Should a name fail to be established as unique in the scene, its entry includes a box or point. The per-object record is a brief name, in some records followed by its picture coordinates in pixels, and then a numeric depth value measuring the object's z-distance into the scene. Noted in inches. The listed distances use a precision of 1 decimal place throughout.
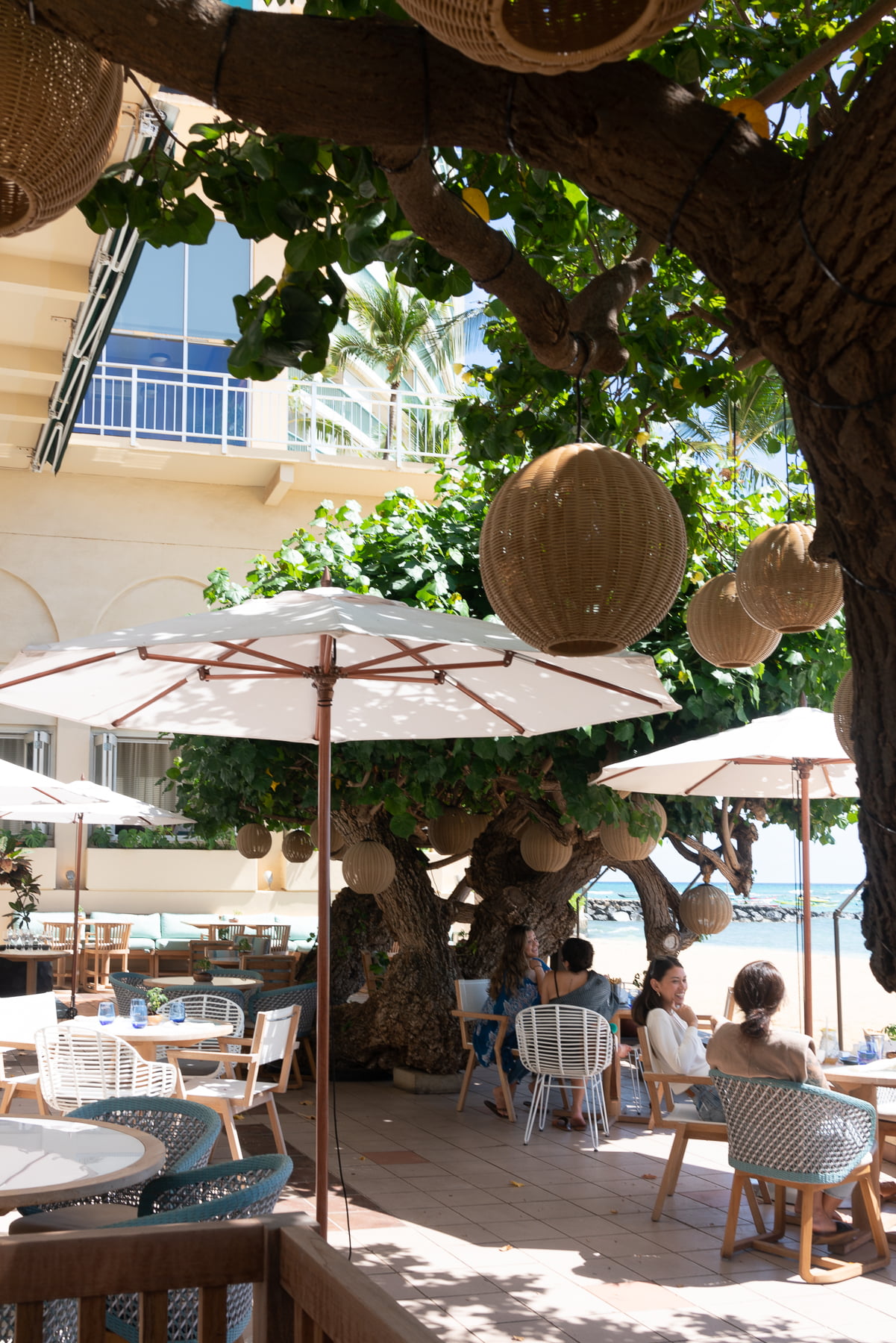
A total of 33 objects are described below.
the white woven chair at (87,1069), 229.1
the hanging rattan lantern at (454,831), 372.8
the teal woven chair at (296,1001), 351.9
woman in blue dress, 340.8
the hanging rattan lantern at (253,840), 459.8
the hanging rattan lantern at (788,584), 130.7
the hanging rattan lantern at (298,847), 501.7
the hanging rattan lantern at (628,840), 323.3
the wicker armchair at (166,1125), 142.3
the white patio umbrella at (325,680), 162.1
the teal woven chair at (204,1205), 113.1
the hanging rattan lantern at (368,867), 346.6
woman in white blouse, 241.1
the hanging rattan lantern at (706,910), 383.9
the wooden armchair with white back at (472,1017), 332.2
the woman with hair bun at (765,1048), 206.4
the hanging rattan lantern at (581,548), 102.2
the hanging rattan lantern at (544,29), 54.0
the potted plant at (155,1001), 333.4
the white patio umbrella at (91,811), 407.5
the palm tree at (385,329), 861.2
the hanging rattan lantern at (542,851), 367.6
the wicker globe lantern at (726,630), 163.6
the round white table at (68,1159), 119.6
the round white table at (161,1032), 259.4
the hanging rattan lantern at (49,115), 68.7
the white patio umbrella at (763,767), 238.1
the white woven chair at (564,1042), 301.4
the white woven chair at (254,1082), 257.6
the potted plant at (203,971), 436.5
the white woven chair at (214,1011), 324.5
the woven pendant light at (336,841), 420.8
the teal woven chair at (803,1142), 194.2
